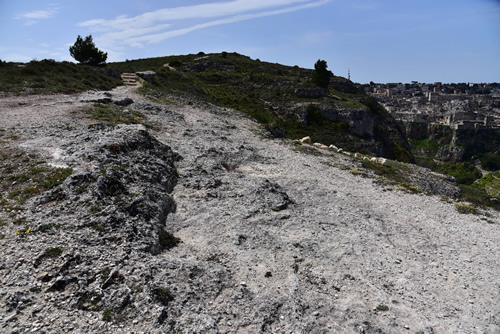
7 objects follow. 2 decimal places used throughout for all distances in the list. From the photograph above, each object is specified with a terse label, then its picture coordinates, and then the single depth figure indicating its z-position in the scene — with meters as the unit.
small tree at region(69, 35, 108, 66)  59.25
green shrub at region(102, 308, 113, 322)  8.82
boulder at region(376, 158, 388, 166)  36.49
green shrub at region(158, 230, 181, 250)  13.29
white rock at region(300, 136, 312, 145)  39.88
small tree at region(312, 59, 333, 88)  83.81
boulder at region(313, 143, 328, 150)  38.85
